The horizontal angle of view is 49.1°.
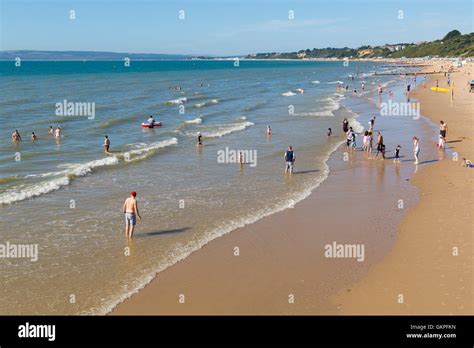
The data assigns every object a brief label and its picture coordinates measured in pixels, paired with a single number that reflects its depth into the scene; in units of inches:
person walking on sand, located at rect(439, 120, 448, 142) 1064.8
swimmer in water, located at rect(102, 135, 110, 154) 1161.4
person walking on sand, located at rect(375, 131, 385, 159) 1003.3
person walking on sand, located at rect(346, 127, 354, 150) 1096.2
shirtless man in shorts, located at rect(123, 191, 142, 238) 586.6
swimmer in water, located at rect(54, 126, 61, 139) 1346.5
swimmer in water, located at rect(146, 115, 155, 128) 1546.5
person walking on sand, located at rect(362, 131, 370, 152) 1054.4
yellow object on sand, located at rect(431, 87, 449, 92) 2360.2
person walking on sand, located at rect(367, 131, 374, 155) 1050.7
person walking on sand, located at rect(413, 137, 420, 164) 942.1
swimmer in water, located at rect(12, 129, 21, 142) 1275.8
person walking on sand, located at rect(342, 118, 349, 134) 1349.7
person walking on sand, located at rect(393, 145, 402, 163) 961.0
